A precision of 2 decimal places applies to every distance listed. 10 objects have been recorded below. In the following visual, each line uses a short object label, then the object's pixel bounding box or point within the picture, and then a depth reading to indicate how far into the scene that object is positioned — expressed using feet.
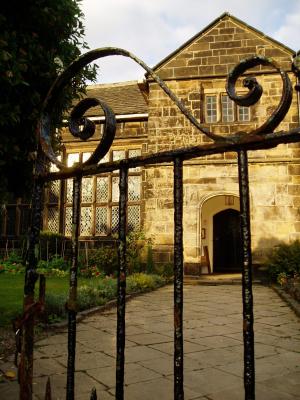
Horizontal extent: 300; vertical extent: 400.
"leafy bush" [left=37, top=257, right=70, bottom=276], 36.76
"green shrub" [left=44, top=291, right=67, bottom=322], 16.77
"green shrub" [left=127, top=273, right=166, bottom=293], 27.53
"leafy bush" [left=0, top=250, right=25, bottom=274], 37.11
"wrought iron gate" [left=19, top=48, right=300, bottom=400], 3.88
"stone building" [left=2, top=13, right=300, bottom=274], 35.35
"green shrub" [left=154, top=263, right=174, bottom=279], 34.83
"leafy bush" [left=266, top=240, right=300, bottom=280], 31.81
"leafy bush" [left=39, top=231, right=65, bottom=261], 41.75
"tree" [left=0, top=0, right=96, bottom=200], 11.90
